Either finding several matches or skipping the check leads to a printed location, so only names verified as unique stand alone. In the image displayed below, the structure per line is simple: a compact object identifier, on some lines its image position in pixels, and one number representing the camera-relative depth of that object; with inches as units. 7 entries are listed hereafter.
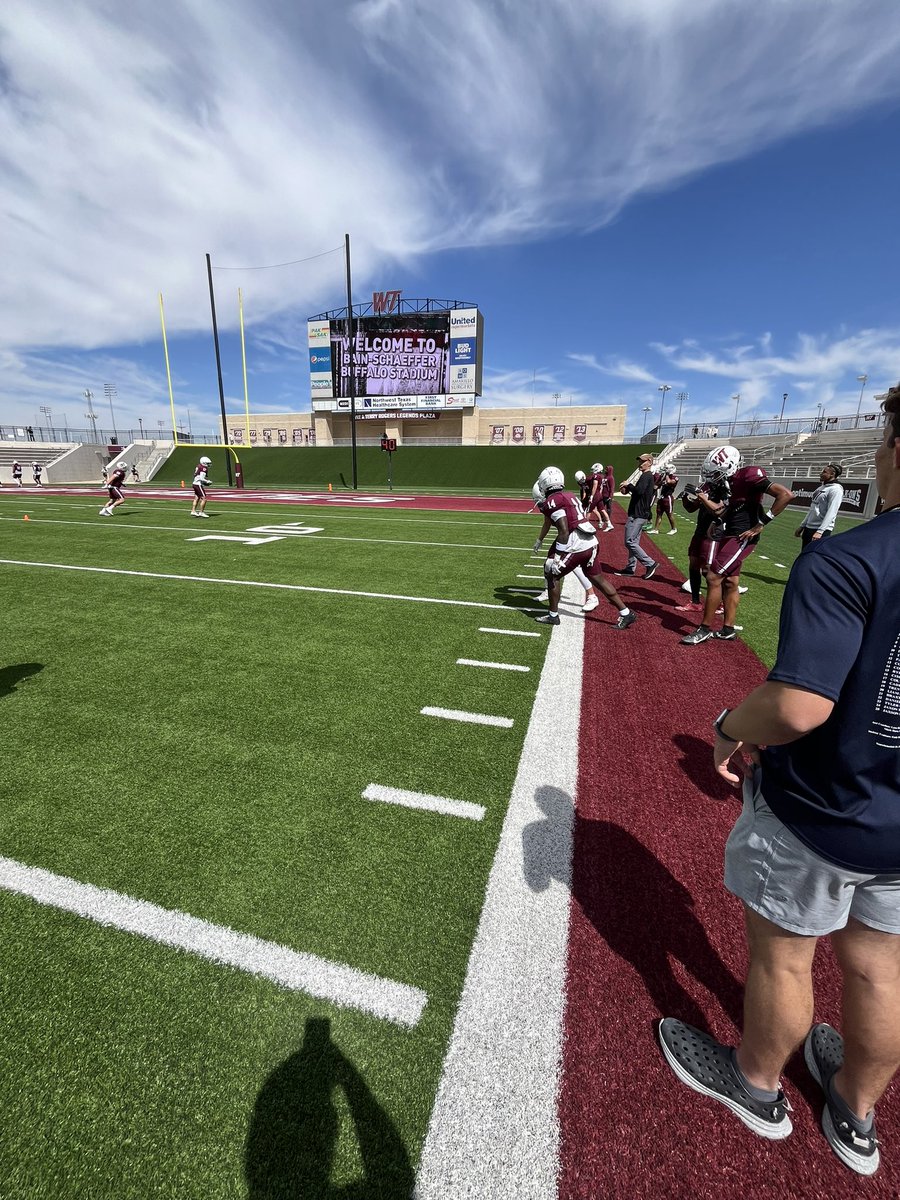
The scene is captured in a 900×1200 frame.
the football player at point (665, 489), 498.6
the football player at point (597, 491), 491.8
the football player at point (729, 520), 225.5
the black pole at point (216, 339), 1356.8
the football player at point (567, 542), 245.6
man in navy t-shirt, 48.1
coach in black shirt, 370.9
